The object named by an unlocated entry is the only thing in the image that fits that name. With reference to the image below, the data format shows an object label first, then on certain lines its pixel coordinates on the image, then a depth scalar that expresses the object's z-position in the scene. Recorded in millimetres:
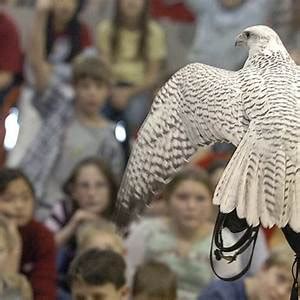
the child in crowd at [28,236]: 12617
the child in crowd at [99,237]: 12748
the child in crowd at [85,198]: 13971
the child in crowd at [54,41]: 16617
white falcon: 9139
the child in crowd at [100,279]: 11486
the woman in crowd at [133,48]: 16802
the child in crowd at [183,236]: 13248
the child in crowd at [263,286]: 11840
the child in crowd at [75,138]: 15394
